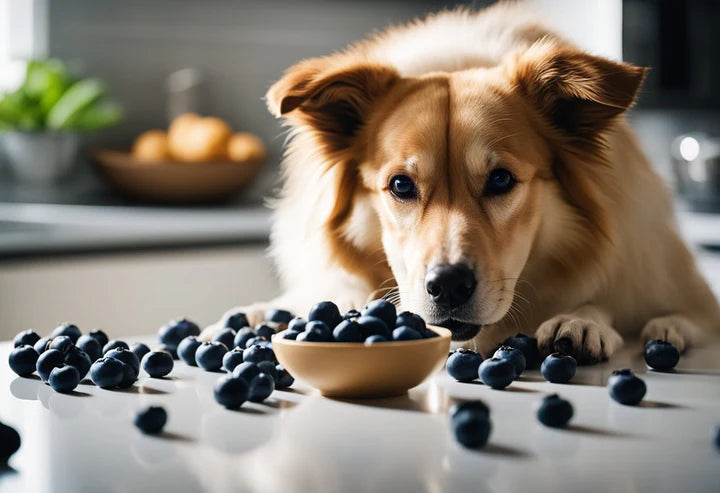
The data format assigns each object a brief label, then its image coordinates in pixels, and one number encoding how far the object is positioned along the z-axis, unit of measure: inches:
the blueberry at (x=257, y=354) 46.4
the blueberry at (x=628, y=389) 40.9
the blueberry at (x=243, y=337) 52.7
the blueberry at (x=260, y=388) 41.7
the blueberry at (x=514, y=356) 46.2
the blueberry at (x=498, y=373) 44.7
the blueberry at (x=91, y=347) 51.3
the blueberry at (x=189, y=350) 52.3
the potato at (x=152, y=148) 140.4
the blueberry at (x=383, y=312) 43.8
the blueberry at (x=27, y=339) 53.2
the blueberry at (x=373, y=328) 42.1
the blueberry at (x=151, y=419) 36.4
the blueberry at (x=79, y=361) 47.1
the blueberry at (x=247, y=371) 41.8
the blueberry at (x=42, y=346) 50.3
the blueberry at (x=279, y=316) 59.1
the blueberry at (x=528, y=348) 51.5
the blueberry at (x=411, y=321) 43.0
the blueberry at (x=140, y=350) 52.7
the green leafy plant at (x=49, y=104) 136.5
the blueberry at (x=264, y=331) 53.8
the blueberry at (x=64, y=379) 44.1
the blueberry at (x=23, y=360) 48.6
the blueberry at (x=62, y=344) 48.2
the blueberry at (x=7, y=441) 33.4
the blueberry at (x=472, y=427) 34.0
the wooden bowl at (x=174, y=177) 136.5
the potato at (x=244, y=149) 142.0
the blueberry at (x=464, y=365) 46.6
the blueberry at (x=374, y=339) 40.9
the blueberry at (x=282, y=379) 45.4
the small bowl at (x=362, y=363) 40.5
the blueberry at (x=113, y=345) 50.8
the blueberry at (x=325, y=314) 44.3
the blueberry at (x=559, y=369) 46.4
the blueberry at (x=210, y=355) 50.1
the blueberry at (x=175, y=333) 56.4
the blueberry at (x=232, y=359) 48.2
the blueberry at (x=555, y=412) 37.1
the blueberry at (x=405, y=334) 41.6
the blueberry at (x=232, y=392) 40.4
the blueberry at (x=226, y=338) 54.4
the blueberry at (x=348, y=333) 41.7
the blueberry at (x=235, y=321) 59.3
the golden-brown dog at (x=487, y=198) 56.2
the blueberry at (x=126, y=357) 46.5
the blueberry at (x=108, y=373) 45.1
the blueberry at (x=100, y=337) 54.6
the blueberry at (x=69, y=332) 54.4
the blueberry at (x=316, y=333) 41.9
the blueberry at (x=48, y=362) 46.6
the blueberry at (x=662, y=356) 49.4
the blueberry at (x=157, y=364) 48.2
